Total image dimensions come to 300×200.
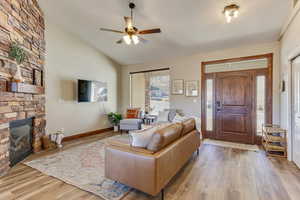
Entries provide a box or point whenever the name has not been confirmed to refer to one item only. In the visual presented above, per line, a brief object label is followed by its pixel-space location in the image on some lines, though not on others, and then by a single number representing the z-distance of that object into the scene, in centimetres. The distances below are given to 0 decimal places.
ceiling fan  296
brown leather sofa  178
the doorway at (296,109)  281
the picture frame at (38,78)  355
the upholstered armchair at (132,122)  529
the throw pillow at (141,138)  199
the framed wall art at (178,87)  539
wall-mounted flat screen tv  480
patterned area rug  218
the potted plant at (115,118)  595
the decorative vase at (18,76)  283
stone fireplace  261
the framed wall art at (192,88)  511
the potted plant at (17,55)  273
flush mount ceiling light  283
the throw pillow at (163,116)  502
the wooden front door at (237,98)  425
